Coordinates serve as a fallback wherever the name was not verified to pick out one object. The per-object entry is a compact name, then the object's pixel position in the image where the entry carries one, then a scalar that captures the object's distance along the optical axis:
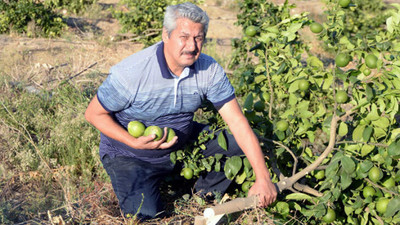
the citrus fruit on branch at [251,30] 2.98
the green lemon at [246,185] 2.78
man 2.50
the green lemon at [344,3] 2.69
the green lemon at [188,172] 2.78
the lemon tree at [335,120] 2.31
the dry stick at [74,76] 4.55
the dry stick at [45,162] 3.19
